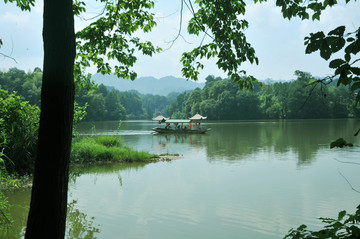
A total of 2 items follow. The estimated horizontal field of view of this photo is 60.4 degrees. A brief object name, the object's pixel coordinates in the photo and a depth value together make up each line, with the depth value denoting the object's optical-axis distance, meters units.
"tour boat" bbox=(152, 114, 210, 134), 34.72
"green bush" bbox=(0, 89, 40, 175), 8.46
